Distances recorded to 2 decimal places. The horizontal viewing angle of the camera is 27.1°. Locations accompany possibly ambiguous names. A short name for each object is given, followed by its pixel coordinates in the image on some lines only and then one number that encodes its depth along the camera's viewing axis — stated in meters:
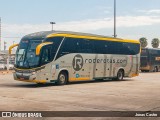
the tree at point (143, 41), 113.69
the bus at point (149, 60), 42.41
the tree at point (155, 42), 110.31
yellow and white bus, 18.39
